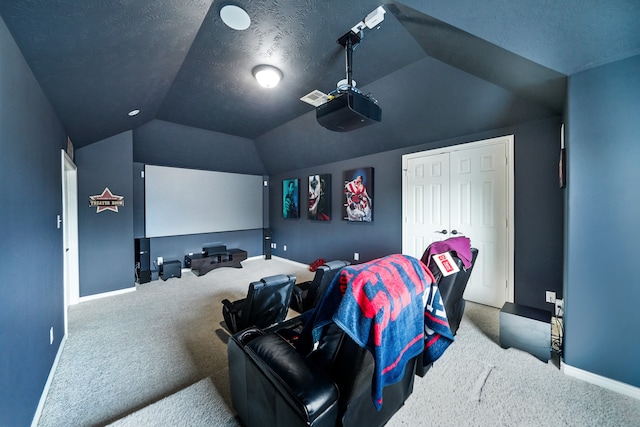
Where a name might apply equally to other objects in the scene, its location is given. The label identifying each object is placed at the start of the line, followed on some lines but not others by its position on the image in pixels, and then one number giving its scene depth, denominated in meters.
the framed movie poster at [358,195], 4.45
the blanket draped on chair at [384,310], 0.94
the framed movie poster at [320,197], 5.18
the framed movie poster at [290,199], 5.89
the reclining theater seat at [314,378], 0.98
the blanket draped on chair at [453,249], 1.78
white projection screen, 4.86
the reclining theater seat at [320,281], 2.48
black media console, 4.98
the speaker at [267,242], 6.42
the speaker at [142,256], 4.49
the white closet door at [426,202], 3.55
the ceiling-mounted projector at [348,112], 2.22
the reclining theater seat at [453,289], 1.72
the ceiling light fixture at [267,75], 2.63
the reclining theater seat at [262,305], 2.25
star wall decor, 3.74
